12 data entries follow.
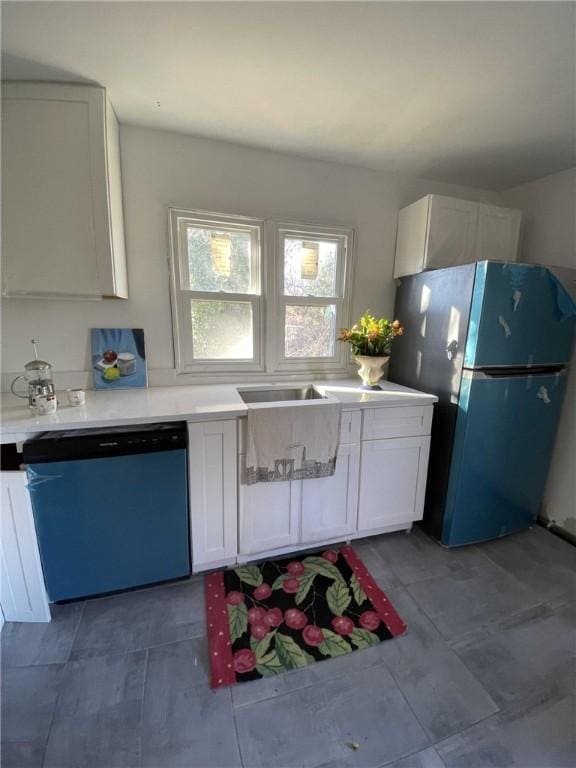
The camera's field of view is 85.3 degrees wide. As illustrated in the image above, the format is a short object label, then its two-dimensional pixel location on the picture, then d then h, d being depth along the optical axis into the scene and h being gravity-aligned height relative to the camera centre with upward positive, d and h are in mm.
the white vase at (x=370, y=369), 2047 -307
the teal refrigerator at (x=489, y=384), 1724 -353
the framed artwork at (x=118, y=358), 1936 -264
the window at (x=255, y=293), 2051 +178
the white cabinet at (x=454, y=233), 2096 +620
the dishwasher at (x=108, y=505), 1380 -875
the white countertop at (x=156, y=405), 1362 -459
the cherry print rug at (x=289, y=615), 1314 -1397
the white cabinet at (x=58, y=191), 1466 +591
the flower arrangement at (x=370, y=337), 2016 -98
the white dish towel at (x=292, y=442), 1604 -634
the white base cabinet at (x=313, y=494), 1604 -974
